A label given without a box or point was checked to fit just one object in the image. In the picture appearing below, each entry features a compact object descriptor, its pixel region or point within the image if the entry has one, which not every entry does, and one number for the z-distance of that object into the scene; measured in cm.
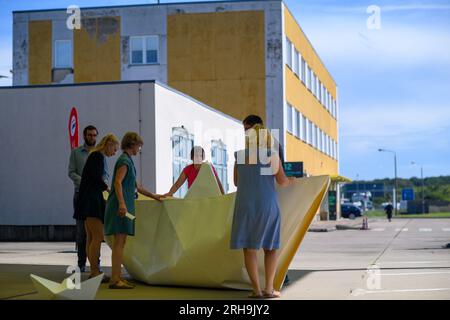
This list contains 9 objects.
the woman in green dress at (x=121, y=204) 942
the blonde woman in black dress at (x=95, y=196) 1009
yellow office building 4131
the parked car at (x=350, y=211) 7331
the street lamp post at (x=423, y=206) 9582
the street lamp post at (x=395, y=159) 9577
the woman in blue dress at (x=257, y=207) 836
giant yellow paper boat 896
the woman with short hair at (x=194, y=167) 1138
